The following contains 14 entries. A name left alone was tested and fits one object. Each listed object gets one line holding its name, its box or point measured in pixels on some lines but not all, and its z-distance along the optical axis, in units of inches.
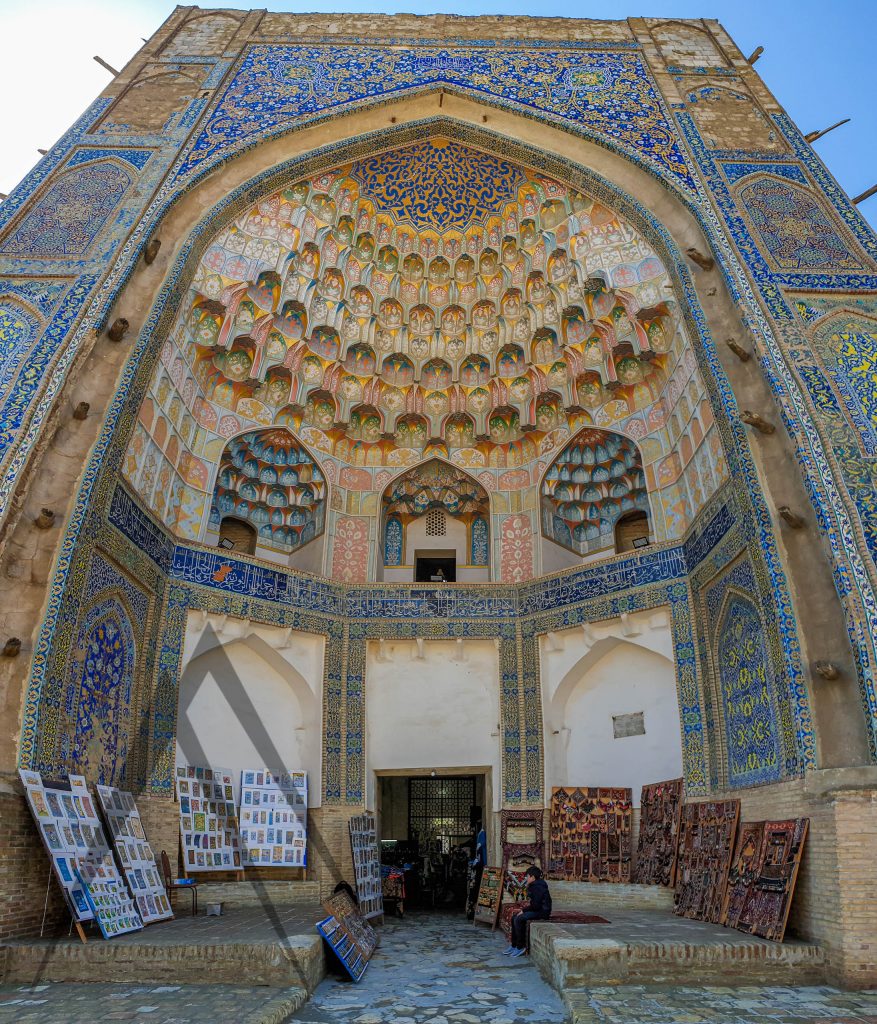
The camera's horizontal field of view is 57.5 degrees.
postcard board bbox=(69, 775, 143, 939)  245.8
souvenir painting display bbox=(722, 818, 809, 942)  238.1
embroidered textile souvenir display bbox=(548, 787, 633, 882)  361.1
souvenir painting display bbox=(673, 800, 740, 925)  286.4
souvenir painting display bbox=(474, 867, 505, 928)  346.4
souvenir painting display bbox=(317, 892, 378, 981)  230.7
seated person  273.3
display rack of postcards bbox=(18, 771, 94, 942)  239.5
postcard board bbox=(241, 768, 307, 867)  370.6
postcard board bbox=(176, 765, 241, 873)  343.0
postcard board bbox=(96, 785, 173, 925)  276.5
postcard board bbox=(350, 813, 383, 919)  355.6
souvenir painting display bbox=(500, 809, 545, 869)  370.3
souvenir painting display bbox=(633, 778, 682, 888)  335.9
